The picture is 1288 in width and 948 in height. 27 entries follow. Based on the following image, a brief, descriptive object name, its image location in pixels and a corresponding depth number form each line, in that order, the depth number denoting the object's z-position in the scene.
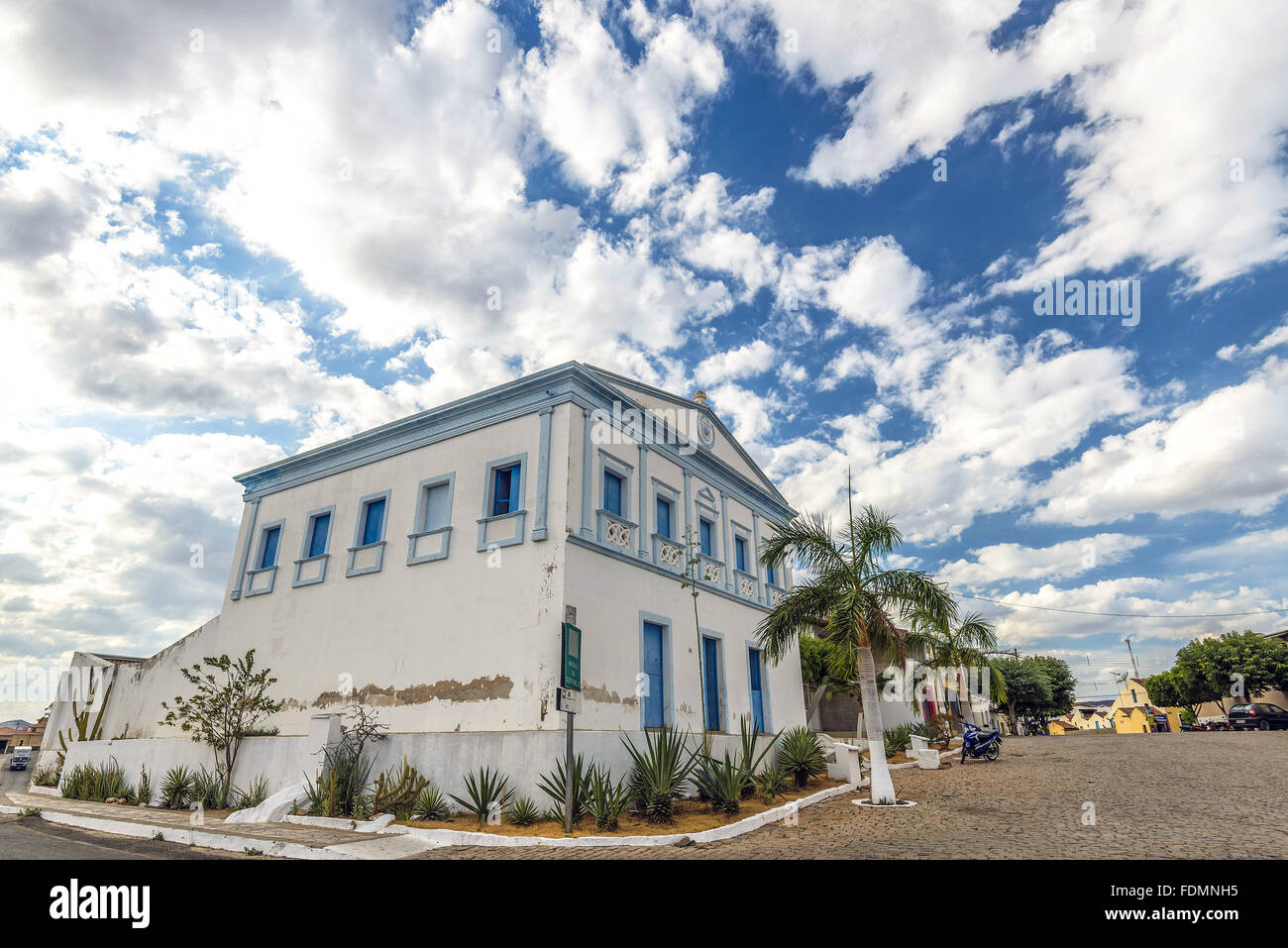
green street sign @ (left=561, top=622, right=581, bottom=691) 9.48
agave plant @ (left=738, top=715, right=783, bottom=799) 11.42
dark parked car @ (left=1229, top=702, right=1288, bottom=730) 31.47
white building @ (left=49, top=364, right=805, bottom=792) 11.66
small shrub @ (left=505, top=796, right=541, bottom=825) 9.61
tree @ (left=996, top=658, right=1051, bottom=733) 41.69
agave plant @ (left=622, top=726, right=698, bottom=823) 9.97
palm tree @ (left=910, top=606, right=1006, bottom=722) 20.52
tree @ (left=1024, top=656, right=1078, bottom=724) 45.66
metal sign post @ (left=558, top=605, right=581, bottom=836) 9.01
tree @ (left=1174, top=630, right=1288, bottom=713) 34.84
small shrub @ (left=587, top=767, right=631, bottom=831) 9.27
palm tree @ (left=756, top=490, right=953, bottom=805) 10.86
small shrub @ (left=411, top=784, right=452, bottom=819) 10.07
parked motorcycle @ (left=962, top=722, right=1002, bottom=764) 18.62
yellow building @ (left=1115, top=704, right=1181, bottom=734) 50.81
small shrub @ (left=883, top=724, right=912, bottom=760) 20.25
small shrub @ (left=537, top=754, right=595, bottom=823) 9.56
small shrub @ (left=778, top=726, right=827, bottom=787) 13.44
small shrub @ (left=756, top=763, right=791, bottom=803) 11.52
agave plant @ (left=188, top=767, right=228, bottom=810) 12.67
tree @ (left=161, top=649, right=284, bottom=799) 13.18
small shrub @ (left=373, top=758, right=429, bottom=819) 10.29
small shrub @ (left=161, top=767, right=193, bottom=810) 13.31
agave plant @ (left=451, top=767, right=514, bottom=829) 9.81
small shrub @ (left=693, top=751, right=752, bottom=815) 10.44
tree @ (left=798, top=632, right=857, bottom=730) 22.55
